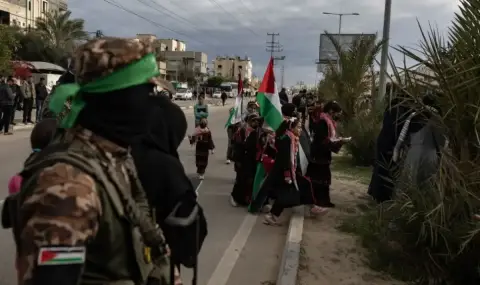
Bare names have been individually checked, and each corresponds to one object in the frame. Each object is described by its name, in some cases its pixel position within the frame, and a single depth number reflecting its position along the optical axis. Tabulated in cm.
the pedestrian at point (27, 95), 1689
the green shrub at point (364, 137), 1141
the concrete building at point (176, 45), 12600
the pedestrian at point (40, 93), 1755
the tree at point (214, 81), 10616
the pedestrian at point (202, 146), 964
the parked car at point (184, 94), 5948
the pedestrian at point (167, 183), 167
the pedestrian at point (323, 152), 710
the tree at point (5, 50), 1931
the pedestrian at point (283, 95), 1760
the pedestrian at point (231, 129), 975
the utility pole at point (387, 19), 1350
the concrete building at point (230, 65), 14839
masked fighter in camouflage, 128
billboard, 1841
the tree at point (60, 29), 4659
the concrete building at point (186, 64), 10319
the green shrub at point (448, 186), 380
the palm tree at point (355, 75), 1673
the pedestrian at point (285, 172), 665
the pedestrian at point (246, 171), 791
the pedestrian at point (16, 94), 1611
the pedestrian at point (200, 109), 1280
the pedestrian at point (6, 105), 1455
